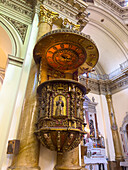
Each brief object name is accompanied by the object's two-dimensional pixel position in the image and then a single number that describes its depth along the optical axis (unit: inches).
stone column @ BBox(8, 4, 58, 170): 83.6
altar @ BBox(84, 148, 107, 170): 275.9
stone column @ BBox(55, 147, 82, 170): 90.7
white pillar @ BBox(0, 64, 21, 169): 105.6
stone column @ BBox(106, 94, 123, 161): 324.5
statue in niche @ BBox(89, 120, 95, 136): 328.0
